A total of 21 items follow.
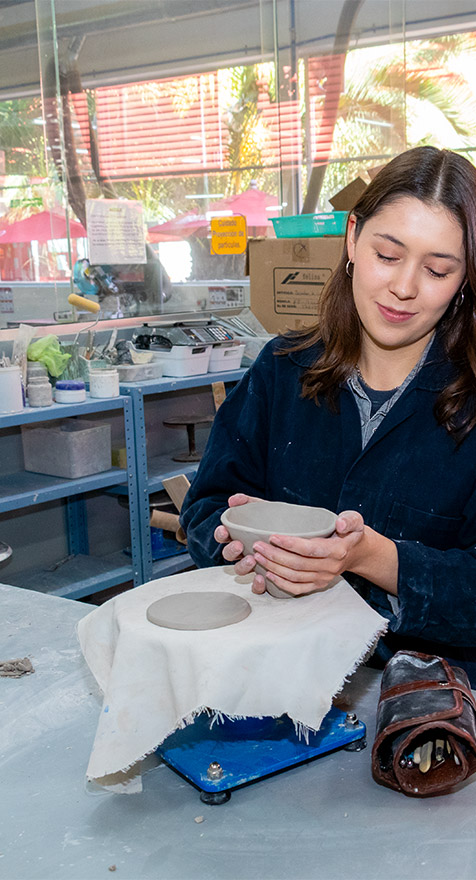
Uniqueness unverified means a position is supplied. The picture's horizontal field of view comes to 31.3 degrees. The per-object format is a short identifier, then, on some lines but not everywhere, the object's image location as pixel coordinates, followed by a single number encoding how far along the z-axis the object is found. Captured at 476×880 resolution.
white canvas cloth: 0.85
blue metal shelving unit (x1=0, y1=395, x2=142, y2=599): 2.96
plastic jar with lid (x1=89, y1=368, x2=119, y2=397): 3.19
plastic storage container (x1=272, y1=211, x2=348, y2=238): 3.21
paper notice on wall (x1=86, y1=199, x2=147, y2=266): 3.89
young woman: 1.16
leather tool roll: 0.85
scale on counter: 3.56
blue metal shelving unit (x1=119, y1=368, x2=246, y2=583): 3.27
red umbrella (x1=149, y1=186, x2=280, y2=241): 4.42
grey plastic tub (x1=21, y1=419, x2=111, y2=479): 3.19
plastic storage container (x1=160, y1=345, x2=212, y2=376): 3.51
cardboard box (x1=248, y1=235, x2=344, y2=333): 3.28
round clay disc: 0.89
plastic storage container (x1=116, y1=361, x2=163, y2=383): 3.38
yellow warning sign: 4.60
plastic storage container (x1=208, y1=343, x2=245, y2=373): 3.65
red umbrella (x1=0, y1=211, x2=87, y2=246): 3.81
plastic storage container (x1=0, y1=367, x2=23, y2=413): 2.87
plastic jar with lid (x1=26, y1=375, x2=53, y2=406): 3.01
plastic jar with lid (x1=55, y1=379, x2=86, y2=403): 3.09
